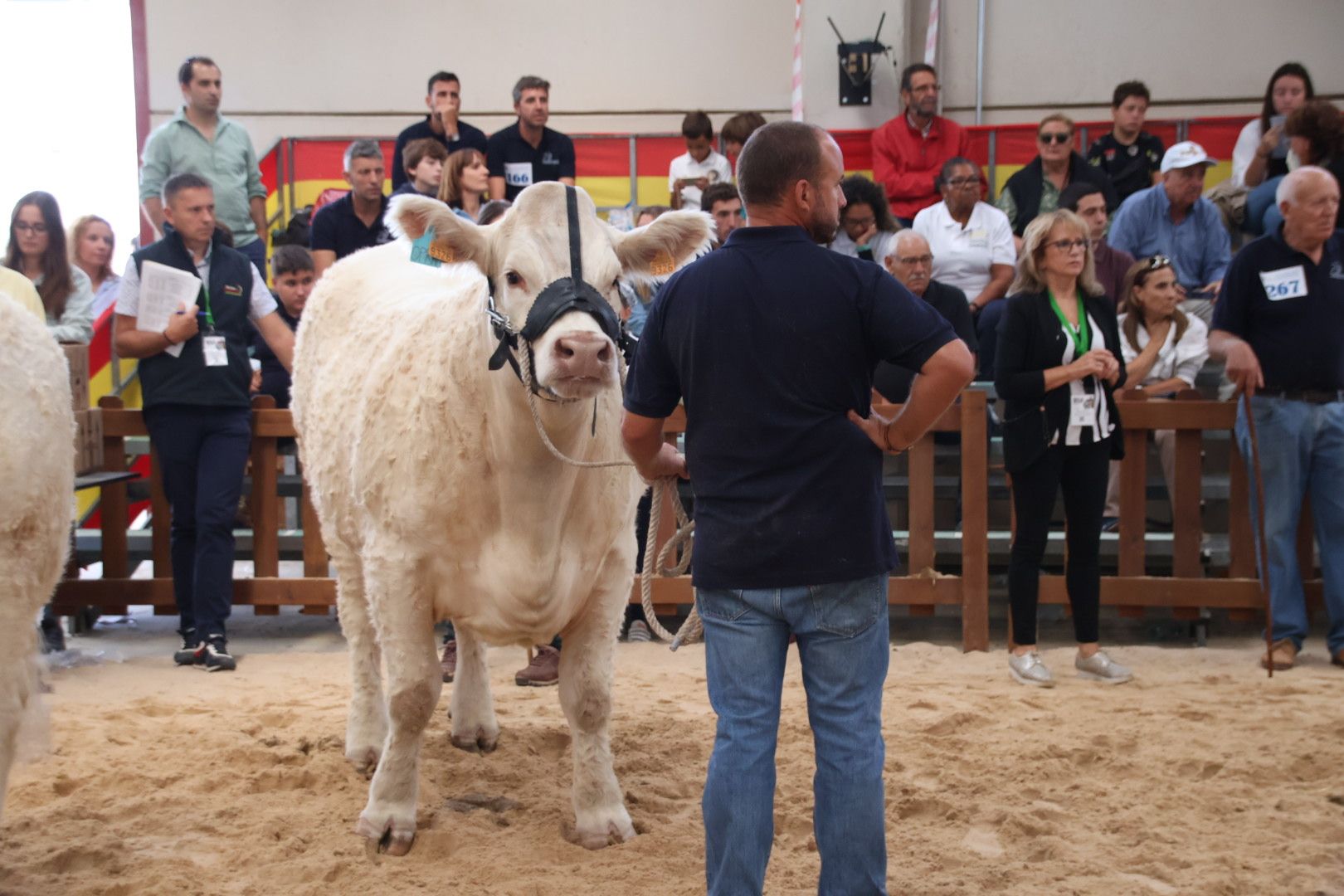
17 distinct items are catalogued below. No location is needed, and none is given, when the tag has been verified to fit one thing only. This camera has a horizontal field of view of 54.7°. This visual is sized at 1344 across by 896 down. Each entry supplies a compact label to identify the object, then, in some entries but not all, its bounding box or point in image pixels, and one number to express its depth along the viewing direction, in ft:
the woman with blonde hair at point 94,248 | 28.89
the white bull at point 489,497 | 12.64
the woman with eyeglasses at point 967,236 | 28.73
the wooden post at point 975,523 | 21.93
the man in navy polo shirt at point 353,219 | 27.22
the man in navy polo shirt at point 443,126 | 30.53
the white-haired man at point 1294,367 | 20.18
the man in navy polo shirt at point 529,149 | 30.27
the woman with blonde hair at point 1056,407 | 19.13
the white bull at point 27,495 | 11.12
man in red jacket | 33.71
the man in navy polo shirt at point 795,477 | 9.63
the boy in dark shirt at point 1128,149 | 32.94
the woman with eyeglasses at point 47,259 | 22.91
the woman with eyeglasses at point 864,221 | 27.73
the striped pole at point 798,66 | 38.47
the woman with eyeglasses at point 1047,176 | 30.30
